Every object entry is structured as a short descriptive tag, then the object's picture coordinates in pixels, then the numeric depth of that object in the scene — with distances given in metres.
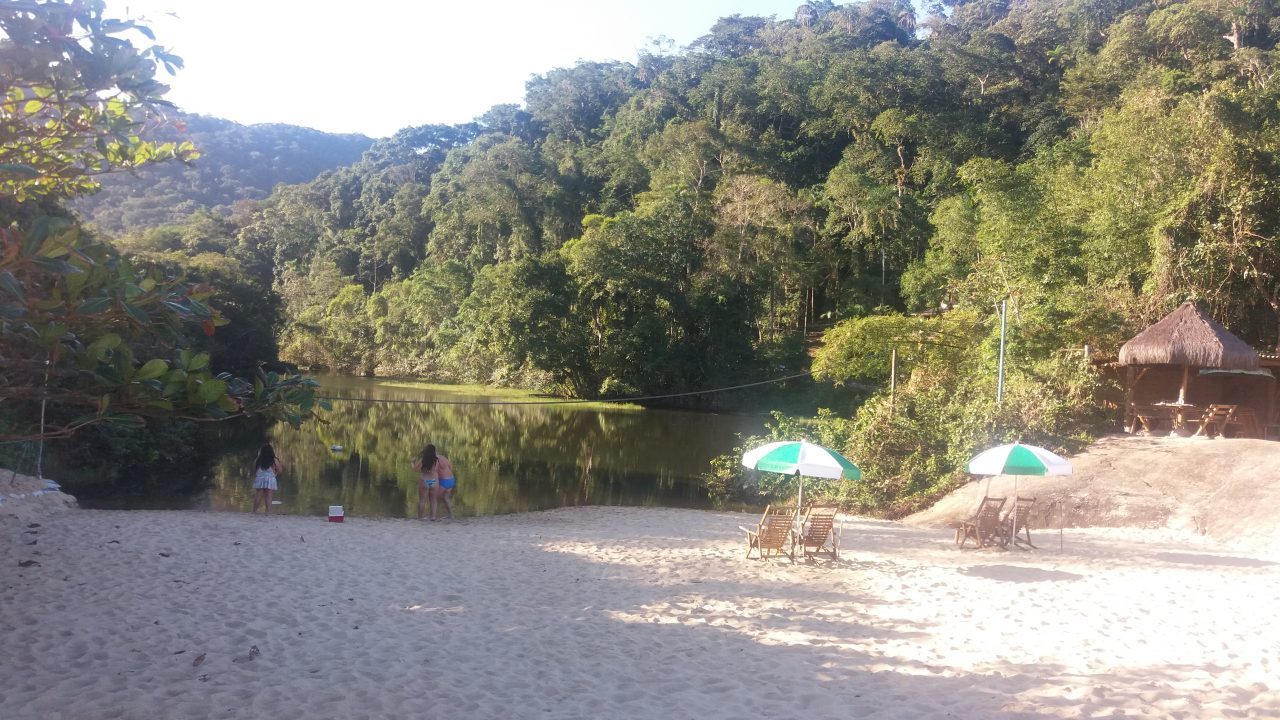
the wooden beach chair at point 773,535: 9.20
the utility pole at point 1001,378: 14.83
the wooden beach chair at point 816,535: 9.14
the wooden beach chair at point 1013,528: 9.89
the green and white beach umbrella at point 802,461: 8.94
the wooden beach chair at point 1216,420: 14.55
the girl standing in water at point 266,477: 12.11
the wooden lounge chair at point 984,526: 9.93
